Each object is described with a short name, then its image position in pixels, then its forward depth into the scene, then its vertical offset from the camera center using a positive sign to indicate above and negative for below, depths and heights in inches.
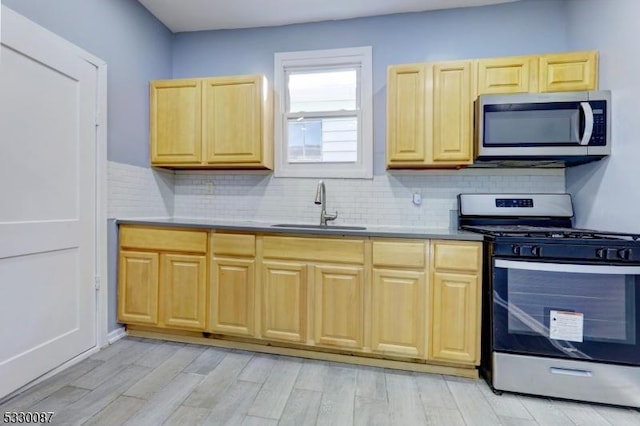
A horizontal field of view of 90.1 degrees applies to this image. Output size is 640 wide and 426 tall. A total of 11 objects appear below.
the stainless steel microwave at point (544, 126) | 80.7 +22.6
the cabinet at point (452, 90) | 86.7 +34.2
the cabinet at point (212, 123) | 104.6 +29.4
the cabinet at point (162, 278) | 93.3 -20.2
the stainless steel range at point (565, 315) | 67.3 -22.4
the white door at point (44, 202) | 67.4 +1.7
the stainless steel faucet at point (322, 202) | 99.0 +2.8
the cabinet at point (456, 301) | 77.6 -21.8
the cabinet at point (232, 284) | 89.9 -20.9
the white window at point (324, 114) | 109.1 +34.4
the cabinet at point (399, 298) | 80.1 -21.9
